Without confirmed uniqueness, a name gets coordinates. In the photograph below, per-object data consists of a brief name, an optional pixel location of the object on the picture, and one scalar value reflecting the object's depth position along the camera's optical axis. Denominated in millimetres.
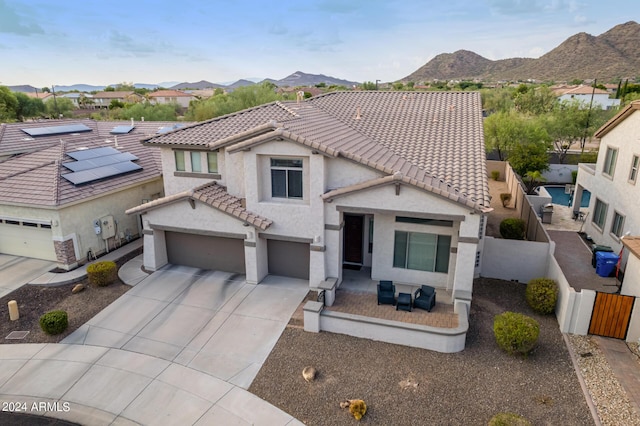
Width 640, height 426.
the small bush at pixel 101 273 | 16562
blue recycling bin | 17672
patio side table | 14172
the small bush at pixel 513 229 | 21000
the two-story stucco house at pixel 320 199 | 14562
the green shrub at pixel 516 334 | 11914
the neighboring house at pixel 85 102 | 122600
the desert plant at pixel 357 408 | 10109
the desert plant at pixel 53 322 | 13453
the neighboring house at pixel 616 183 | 18469
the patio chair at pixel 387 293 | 14625
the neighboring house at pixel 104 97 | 133825
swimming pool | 31812
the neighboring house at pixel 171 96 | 133462
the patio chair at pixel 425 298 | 14164
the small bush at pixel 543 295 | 14344
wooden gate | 12852
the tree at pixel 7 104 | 61159
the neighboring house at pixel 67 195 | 18250
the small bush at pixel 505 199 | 29688
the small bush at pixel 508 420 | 9438
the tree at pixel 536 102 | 54731
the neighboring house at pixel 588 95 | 77500
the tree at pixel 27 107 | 69494
